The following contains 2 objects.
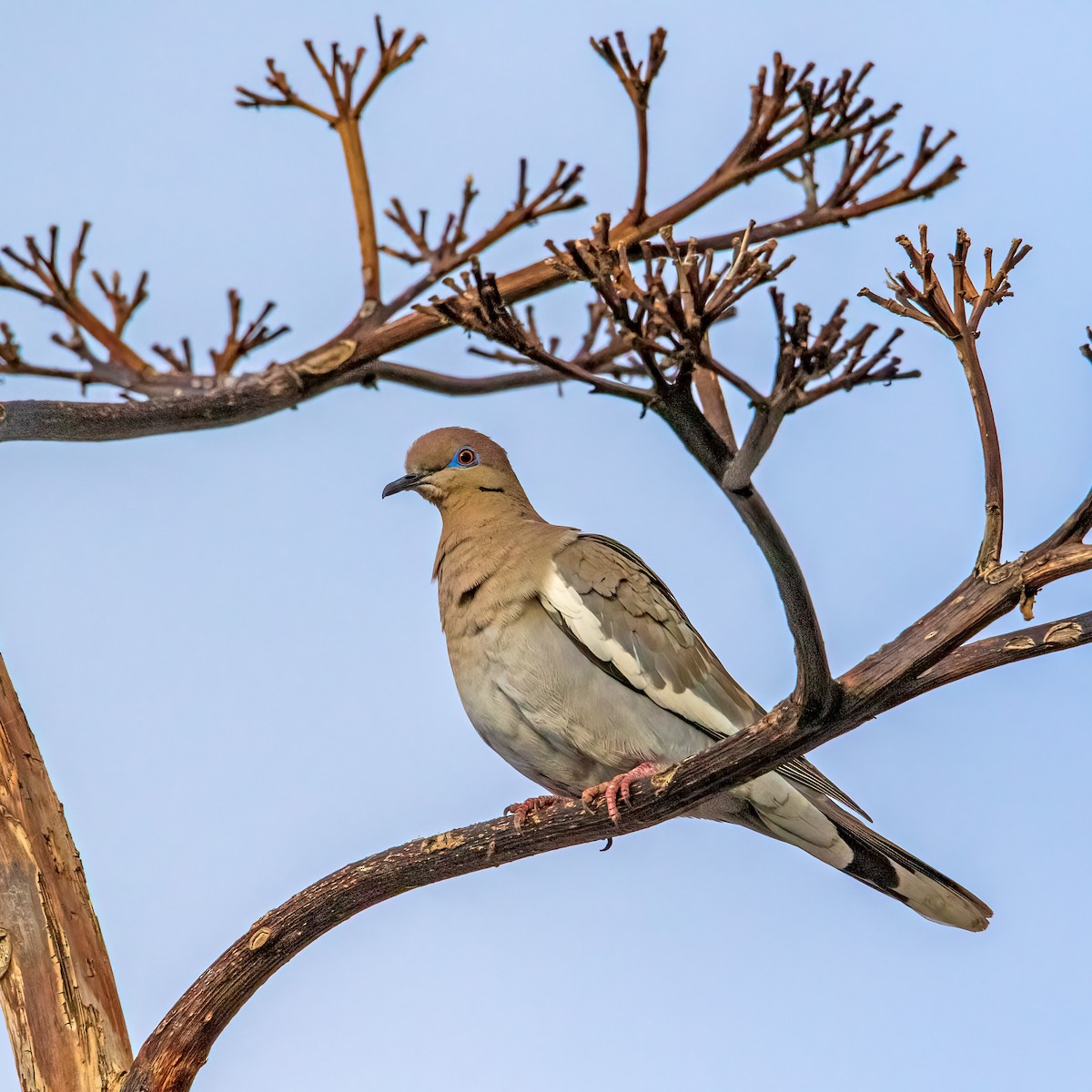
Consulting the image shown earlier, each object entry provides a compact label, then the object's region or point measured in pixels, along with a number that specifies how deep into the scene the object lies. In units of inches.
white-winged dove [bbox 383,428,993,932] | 329.1
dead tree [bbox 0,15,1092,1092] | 214.4
